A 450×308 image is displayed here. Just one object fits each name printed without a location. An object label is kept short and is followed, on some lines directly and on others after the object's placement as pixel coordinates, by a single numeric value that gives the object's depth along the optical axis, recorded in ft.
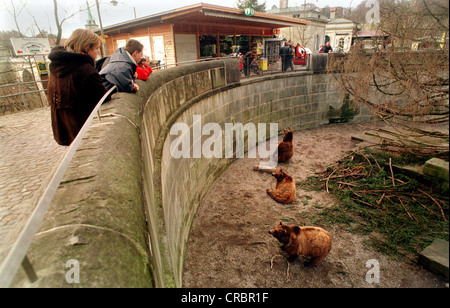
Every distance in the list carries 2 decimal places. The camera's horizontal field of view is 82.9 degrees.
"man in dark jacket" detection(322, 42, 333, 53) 53.25
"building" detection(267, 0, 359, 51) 95.55
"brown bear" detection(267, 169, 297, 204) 21.15
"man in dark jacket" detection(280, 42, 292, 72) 37.52
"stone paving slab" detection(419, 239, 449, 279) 13.19
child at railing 13.41
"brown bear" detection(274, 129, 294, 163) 28.07
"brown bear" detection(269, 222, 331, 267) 14.12
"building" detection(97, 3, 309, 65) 39.26
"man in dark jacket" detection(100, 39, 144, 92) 10.32
